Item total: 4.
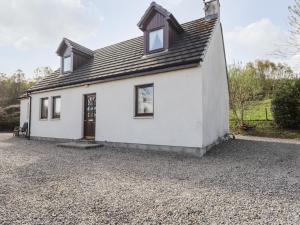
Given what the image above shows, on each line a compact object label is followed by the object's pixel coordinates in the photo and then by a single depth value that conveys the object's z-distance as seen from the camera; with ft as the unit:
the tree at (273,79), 57.64
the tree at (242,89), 53.36
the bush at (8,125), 72.81
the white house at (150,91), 27.45
